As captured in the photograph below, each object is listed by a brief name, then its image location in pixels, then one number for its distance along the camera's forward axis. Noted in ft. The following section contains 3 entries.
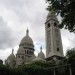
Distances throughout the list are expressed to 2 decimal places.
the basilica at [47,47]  192.03
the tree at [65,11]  42.34
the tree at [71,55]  102.98
